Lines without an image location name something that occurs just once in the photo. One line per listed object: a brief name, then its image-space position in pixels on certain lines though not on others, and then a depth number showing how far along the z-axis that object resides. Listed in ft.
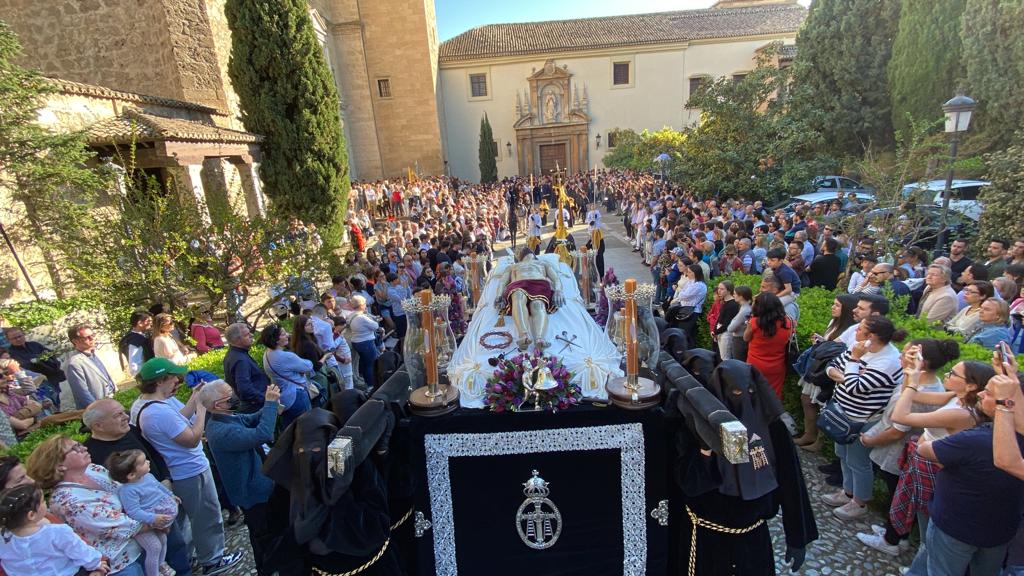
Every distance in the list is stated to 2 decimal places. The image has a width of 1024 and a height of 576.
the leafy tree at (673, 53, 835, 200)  50.42
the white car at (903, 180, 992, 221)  27.07
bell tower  91.56
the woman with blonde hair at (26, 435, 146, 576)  8.45
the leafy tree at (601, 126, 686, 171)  87.30
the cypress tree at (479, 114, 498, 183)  106.83
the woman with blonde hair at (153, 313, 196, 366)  16.08
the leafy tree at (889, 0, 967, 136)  54.80
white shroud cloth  9.97
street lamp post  22.80
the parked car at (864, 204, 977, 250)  24.25
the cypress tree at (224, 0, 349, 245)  42.42
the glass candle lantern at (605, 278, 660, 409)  9.07
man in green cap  10.69
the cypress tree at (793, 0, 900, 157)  63.10
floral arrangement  9.18
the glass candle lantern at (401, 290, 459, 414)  9.52
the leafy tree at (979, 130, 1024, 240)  28.09
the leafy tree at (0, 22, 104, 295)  26.53
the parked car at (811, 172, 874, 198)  51.76
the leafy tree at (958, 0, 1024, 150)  43.27
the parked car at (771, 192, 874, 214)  42.91
